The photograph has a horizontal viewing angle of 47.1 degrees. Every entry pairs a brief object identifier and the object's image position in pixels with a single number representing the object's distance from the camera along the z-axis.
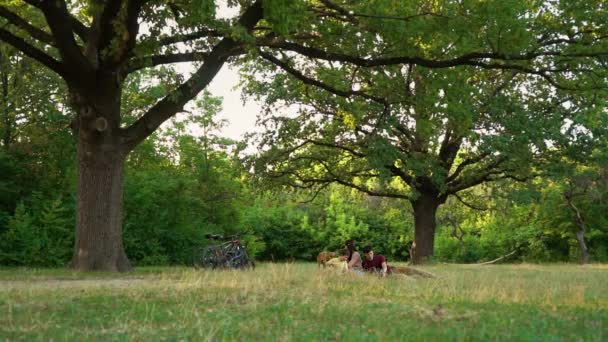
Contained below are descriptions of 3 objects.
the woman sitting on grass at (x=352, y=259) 16.61
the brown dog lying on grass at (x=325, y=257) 21.93
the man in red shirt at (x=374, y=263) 16.16
